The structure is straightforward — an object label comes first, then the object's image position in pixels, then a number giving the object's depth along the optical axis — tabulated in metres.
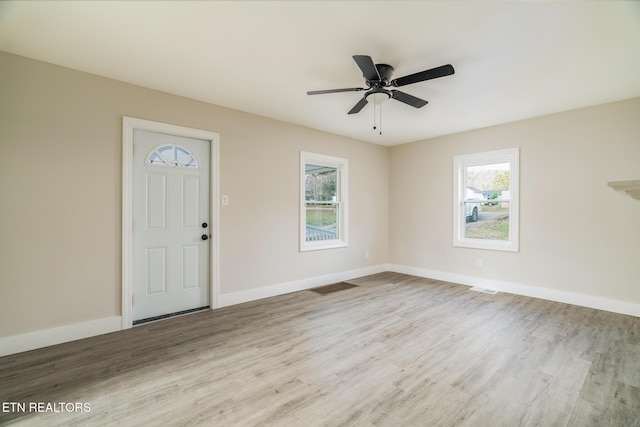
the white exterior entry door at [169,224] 3.26
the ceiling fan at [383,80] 2.31
